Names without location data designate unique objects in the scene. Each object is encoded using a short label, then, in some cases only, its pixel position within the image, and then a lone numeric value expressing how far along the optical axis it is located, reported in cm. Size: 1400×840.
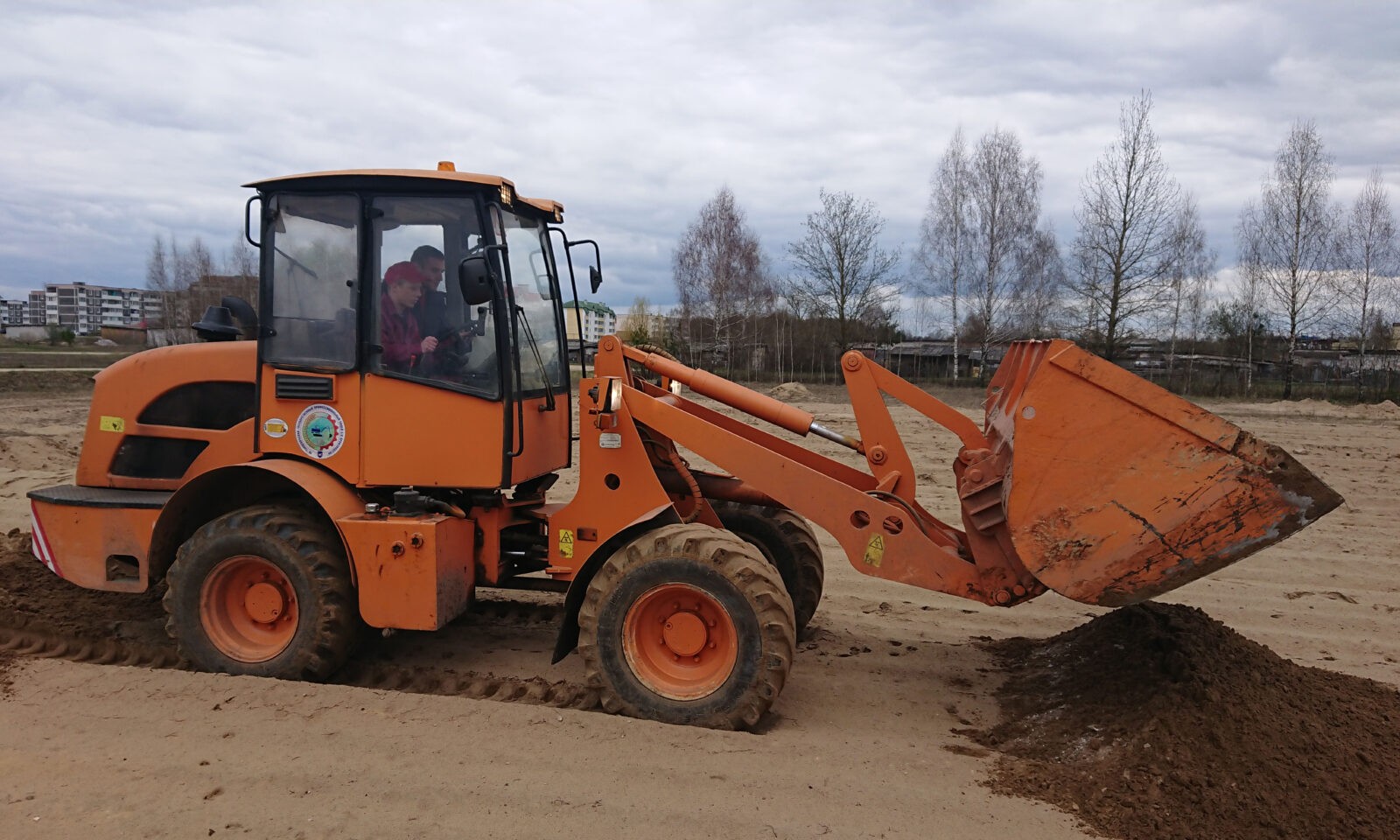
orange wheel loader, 417
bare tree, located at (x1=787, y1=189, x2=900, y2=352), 3444
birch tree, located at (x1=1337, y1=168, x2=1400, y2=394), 3108
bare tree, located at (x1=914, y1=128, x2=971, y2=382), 3391
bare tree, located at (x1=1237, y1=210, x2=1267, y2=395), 3259
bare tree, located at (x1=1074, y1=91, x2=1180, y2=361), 3008
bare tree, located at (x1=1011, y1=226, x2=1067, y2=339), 3294
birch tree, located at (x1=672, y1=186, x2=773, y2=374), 3638
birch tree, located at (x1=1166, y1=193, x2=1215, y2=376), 3222
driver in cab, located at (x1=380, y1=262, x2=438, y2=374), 501
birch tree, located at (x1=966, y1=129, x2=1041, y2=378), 3334
